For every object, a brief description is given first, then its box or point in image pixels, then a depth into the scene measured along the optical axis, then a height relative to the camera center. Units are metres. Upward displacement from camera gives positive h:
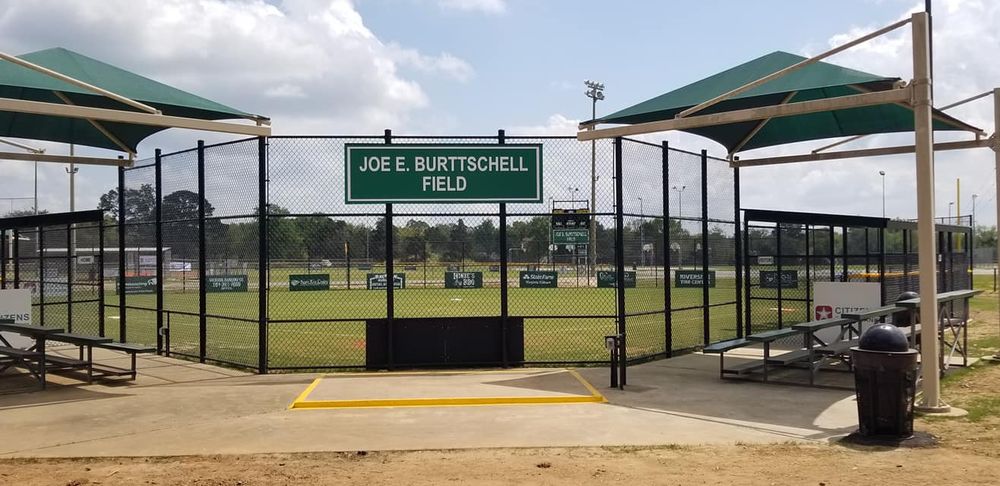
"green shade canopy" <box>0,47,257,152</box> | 11.13 +2.71
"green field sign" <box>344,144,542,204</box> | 12.41 +1.41
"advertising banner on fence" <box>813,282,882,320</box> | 14.77 -0.86
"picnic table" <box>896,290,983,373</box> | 10.48 -1.05
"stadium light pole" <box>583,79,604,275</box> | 14.69 +1.42
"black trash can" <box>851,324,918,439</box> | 7.67 -1.34
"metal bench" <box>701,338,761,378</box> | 11.09 -1.37
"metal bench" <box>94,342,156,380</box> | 11.30 -1.33
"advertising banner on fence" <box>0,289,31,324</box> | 14.19 -0.81
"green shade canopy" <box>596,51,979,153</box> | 11.52 +2.62
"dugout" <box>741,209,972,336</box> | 15.61 -0.07
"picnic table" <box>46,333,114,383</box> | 11.40 -1.27
